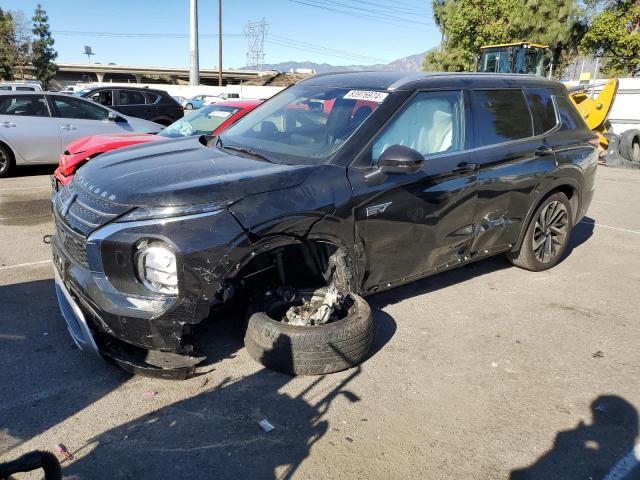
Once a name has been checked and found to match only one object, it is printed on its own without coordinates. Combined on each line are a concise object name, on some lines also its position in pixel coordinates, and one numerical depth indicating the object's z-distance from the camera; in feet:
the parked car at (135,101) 45.75
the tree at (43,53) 186.91
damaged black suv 9.62
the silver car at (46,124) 32.37
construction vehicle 41.06
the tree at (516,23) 113.50
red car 21.32
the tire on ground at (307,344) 10.64
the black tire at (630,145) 47.65
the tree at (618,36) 92.38
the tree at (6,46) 166.91
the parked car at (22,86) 68.87
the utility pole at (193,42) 98.08
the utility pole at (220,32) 154.30
